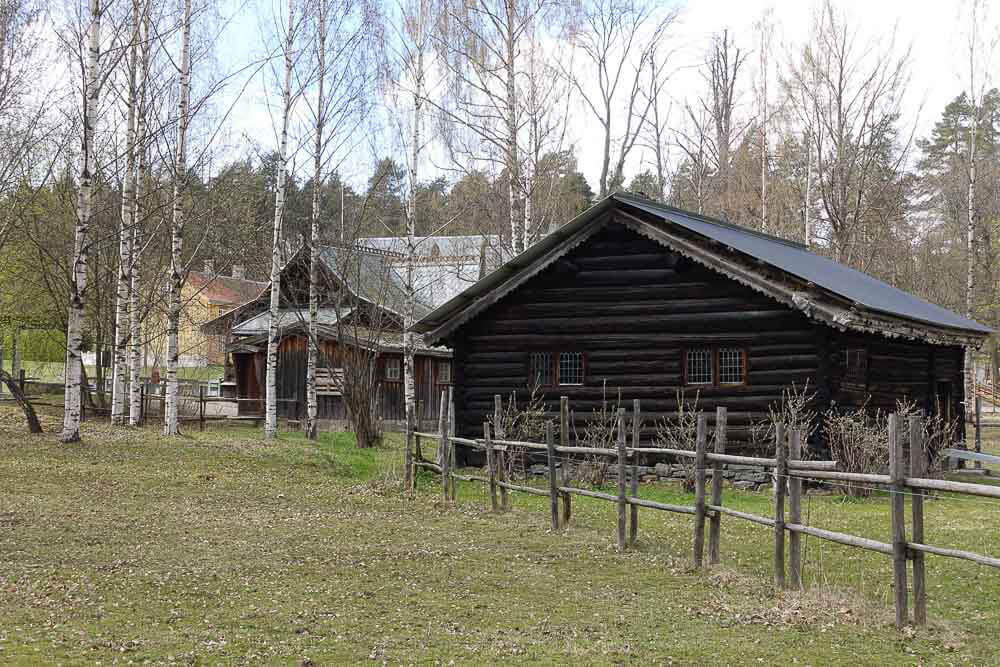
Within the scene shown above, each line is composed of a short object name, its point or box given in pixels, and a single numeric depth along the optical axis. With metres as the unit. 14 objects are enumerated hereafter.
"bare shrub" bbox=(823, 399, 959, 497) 18.56
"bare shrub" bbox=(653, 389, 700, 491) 19.86
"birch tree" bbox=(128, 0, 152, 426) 25.91
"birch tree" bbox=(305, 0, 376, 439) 29.14
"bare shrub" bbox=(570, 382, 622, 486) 19.92
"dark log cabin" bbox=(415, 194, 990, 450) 19.98
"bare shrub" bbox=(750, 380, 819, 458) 19.44
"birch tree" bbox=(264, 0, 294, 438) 27.20
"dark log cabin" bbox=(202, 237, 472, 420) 35.94
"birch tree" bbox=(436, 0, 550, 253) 27.95
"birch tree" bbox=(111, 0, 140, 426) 25.41
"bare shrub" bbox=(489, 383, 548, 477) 21.30
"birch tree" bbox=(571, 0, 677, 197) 34.81
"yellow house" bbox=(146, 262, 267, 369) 66.94
